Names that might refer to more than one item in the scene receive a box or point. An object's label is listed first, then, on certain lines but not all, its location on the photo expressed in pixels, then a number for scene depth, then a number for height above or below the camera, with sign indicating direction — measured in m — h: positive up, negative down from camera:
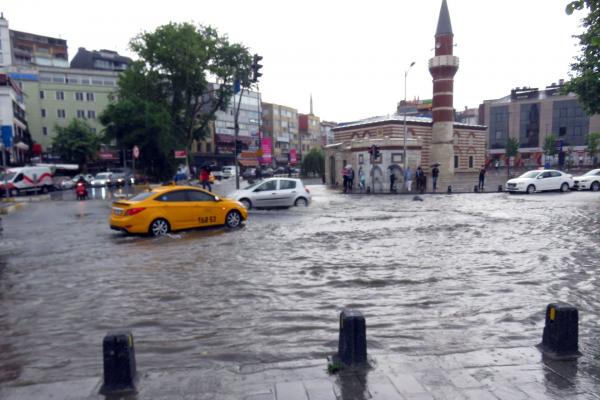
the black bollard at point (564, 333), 4.66 -1.79
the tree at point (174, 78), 40.75 +9.25
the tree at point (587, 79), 23.06 +4.18
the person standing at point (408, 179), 31.95 -1.14
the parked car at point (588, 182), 30.16 -1.54
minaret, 45.00 +7.00
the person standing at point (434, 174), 32.16 -0.88
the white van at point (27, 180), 32.34 -0.66
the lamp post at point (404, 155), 32.97 +0.57
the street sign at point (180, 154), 42.81 +1.31
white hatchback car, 19.75 -1.25
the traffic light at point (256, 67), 18.45 +4.06
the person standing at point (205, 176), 25.05 -0.50
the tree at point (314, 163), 63.00 +0.26
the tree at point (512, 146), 77.25 +2.50
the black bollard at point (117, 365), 4.04 -1.76
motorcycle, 27.64 -1.30
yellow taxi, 12.55 -1.28
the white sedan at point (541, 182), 28.88 -1.42
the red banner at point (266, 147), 45.30 +1.98
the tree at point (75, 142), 53.26 +3.27
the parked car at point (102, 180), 41.66 -0.98
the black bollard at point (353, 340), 4.46 -1.75
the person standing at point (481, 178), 32.03 -1.23
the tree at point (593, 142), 64.75 +2.44
